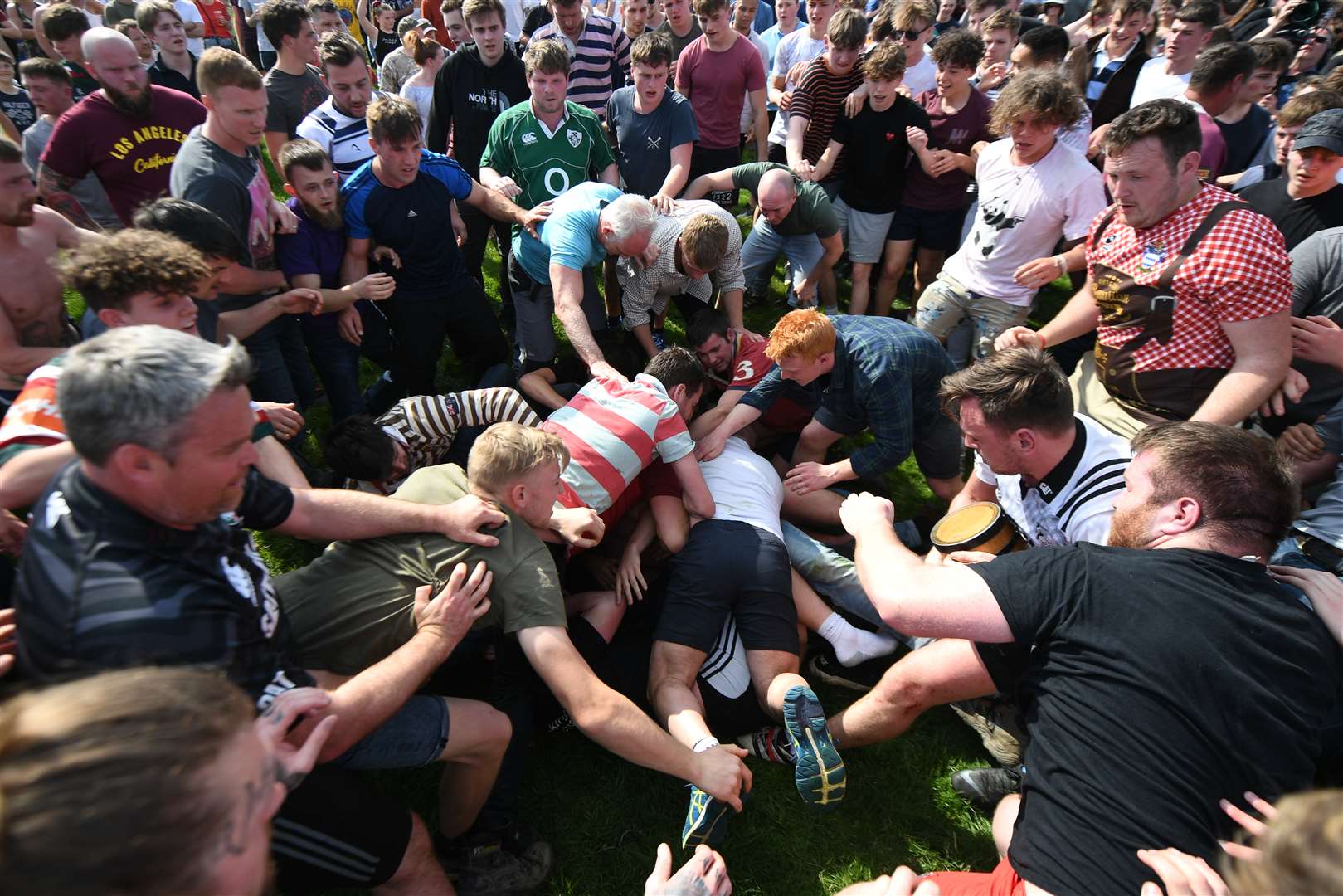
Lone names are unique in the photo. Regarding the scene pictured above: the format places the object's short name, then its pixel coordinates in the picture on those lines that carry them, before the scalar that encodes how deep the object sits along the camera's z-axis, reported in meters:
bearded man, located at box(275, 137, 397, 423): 4.23
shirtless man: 3.05
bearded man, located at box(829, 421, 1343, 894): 1.89
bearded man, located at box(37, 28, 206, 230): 4.29
